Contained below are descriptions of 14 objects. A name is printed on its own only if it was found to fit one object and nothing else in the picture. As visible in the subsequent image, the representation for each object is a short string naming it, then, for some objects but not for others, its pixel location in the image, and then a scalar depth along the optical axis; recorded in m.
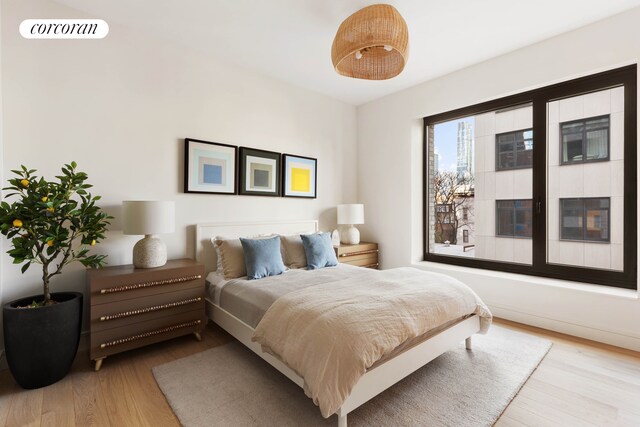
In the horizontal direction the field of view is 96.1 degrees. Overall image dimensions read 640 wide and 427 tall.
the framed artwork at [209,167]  2.94
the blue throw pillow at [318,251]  3.12
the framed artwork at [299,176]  3.73
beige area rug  1.63
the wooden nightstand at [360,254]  3.84
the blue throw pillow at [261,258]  2.69
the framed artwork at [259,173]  3.33
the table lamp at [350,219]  4.02
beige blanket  1.43
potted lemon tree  1.83
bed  1.57
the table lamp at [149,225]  2.33
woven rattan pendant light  1.95
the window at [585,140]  2.83
